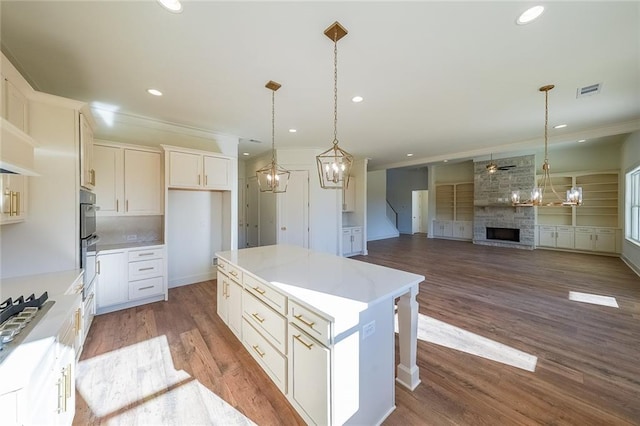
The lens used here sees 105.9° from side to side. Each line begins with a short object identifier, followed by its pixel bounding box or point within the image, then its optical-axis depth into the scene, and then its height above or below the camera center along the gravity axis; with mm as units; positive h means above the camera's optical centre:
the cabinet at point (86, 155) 2396 +599
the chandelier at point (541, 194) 3144 +242
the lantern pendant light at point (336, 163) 1944 +426
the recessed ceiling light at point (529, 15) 1766 +1487
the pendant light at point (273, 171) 2738 +466
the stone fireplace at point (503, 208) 7496 +98
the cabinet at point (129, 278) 3193 -942
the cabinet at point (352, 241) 6892 -868
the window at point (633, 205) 5199 +135
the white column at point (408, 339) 1841 -1010
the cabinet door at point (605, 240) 6352 -789
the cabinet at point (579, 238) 6406 -766
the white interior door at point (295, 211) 5730 -3
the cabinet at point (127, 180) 3377 +460
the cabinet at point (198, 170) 3732 +678
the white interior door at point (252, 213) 6582 -63
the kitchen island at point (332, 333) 1392 -824
